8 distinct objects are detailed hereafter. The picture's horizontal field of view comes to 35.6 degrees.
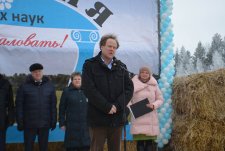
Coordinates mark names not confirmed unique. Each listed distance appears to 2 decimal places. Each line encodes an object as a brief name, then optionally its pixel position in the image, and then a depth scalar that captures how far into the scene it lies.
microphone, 3.27
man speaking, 3.15
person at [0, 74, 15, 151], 4.73
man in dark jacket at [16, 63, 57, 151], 4.69
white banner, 5.39
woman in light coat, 5.02
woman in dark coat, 4.88
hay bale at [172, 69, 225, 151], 5.27
